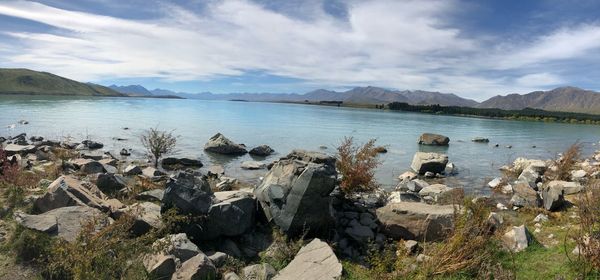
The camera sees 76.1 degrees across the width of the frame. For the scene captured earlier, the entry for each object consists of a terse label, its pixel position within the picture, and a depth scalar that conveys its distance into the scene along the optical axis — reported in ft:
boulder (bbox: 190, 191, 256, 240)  35.96
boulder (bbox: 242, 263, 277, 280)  28.86
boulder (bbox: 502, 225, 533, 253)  34.12
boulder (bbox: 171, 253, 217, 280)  27.25
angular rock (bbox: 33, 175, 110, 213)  35.32
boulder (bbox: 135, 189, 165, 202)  47.06
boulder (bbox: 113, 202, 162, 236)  33.09
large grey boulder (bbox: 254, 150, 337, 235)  37.55
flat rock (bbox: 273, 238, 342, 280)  28.43
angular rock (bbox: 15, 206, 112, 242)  28.30
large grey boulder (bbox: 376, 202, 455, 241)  39.50
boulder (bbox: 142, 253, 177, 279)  26.91
